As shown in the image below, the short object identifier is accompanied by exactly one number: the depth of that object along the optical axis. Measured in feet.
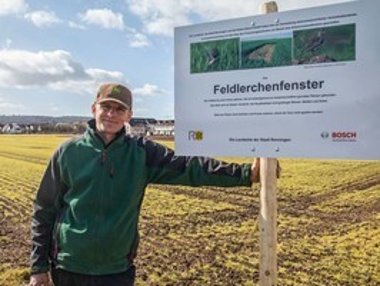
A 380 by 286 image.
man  9.95
